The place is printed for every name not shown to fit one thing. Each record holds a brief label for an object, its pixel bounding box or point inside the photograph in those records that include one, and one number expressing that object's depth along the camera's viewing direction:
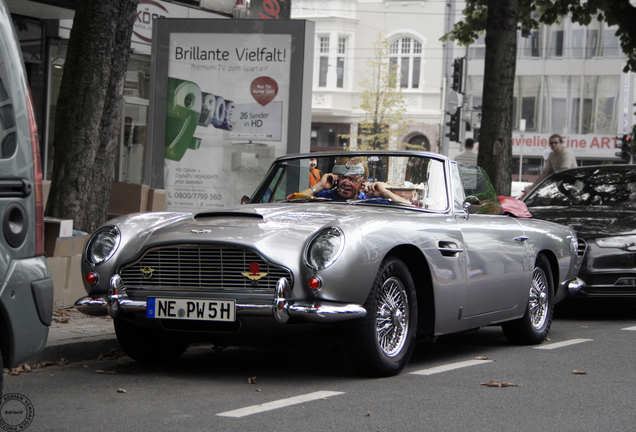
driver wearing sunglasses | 6.54
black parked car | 9.20
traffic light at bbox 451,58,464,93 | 21.70
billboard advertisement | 10.70
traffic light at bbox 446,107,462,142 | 22.49
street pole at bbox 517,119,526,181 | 39.03
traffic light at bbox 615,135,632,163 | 28.30
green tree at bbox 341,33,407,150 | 44.00
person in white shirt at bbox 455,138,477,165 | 16.48
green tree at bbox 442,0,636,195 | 13.95
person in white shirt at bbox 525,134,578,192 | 14.68
